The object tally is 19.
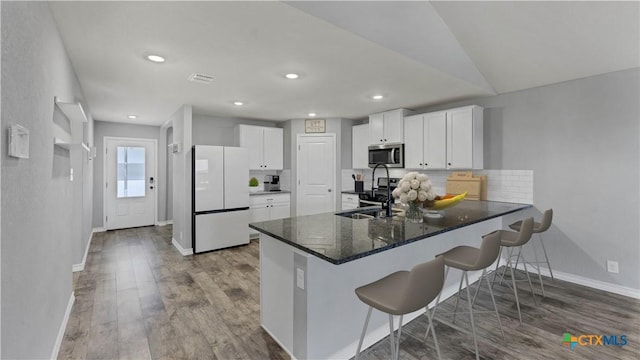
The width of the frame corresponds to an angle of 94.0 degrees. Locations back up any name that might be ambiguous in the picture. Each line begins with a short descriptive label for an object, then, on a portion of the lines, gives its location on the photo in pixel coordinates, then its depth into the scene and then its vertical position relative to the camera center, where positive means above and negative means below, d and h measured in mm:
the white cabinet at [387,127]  4738 +883
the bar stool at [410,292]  1490 -618
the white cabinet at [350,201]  5309 -391
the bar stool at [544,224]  3023 -451
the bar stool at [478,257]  2068 -570
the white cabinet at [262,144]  5590 +675
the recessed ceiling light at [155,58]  2611 +1077
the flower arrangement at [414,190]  2451 -83
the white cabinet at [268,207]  5372 -509
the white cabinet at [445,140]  3930 +574
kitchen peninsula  1867 -661
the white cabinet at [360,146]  5414 +618
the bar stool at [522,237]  2677 -517
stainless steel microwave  4742 +414
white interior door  5711 +109
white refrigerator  4551 -286
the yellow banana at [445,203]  2654 -204
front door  6223 -84
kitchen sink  2906 -334
